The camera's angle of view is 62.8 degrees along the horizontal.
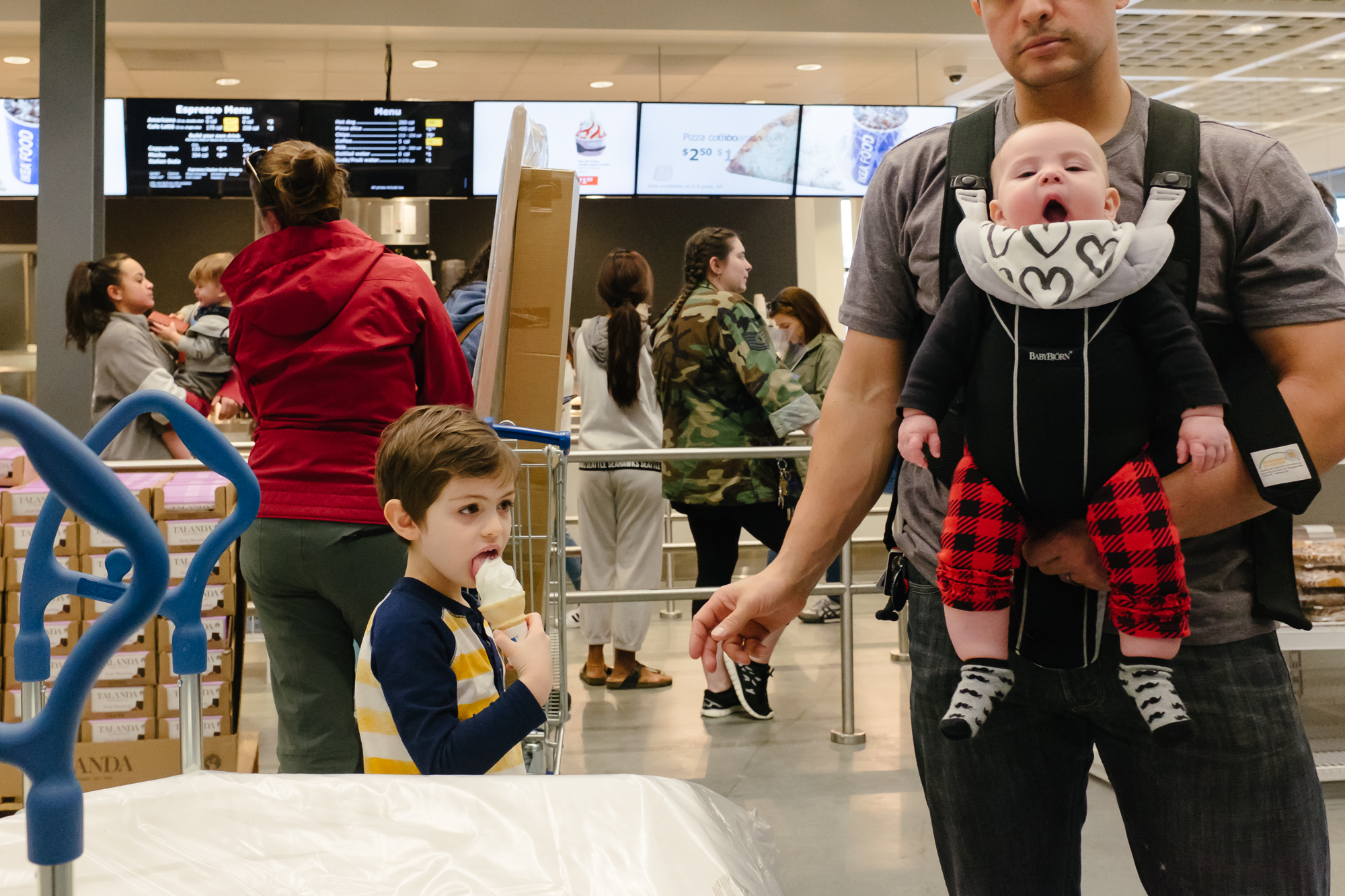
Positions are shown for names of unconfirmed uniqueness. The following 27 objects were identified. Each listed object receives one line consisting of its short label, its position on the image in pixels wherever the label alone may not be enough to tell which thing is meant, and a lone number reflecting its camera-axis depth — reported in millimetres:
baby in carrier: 1124
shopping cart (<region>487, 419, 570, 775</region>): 2338
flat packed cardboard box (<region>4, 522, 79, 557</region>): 3176
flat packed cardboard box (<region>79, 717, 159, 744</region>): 3207
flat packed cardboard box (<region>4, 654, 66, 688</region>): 3193
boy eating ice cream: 1592
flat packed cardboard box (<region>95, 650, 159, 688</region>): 3193
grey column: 4656
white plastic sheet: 954
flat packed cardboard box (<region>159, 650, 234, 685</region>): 3227
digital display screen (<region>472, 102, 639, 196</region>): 6590
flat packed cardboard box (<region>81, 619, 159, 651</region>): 3199
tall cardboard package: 3092
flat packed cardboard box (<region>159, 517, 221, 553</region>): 3211
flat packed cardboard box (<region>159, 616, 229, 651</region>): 3211
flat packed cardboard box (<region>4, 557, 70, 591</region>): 3162
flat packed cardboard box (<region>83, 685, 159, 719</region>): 3201
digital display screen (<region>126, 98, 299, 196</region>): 6289
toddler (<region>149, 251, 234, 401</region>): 4609
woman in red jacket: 2506
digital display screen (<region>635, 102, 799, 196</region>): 6859
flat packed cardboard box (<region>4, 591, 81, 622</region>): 3143
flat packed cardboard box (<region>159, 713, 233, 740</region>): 3248
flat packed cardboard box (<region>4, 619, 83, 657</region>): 3123
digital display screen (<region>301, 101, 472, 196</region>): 6418
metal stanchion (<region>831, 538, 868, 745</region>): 3926
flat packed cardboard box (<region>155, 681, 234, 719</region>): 3229
